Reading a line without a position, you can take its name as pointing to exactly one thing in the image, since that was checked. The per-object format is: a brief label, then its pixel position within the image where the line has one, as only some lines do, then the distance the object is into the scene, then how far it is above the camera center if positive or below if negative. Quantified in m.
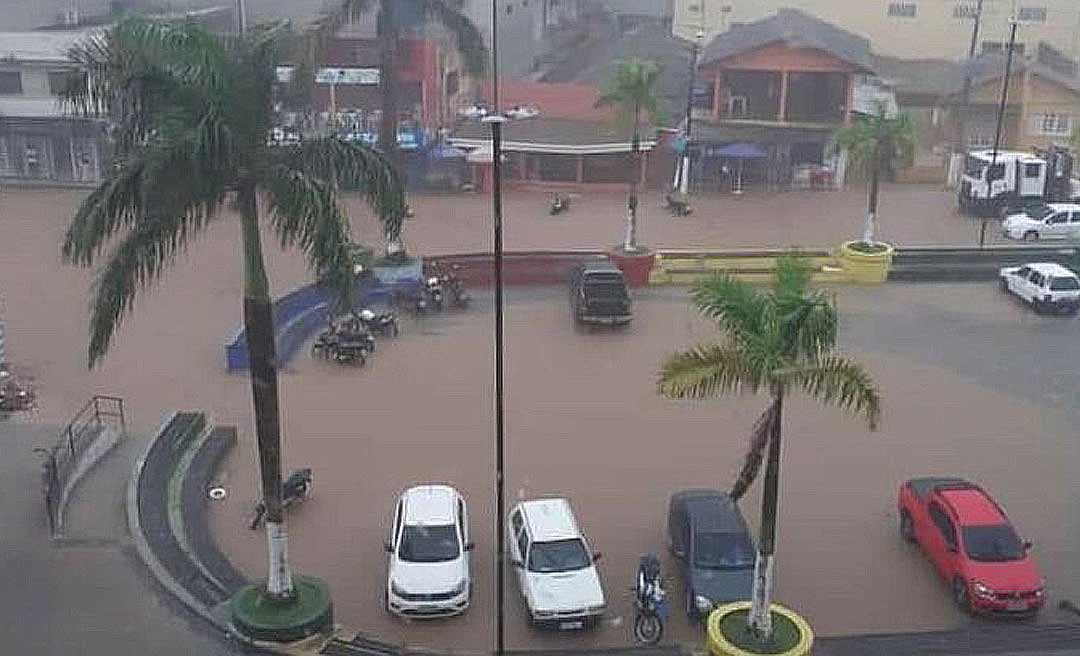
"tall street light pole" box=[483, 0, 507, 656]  13.08 -3.83
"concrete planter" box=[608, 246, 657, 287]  29.34 -5.39
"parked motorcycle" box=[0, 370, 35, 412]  20.31 -6.01
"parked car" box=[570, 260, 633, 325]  25.61 -5.40
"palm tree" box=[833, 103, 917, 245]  30.11 -2.55
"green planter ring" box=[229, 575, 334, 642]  13.98 -6.57
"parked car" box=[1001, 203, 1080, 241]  33.31 -4.95
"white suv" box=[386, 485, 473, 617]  14.90 -6.44
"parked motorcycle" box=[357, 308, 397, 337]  24.95 -5.77
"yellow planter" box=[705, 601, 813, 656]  12.90 -6.27
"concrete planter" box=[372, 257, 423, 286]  27.81 -5.34
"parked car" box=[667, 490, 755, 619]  15.08 -6.43
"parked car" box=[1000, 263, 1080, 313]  26.98 -5.37
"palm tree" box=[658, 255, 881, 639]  11.63 -3.04
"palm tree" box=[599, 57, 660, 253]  30.42 -1.43
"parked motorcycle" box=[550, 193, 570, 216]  35.31 -4.81
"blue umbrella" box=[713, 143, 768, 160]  38.16 -3.49
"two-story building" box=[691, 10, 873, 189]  38.81 -2.28
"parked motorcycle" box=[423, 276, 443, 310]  26.97 -5.56
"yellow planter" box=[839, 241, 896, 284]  29.75 -5.40
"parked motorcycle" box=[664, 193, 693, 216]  35.44 -4.84
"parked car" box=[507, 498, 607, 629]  14.67 -6.49
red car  15.20 -6.44
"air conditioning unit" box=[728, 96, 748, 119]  40.50 -2.23
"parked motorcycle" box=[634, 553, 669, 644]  14.60 -6.69
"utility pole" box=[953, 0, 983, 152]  42.34 -2.82
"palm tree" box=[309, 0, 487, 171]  30.33 +0.01
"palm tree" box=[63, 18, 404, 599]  12.02 -1.27
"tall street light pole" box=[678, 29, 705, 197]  38.22 -3.00
